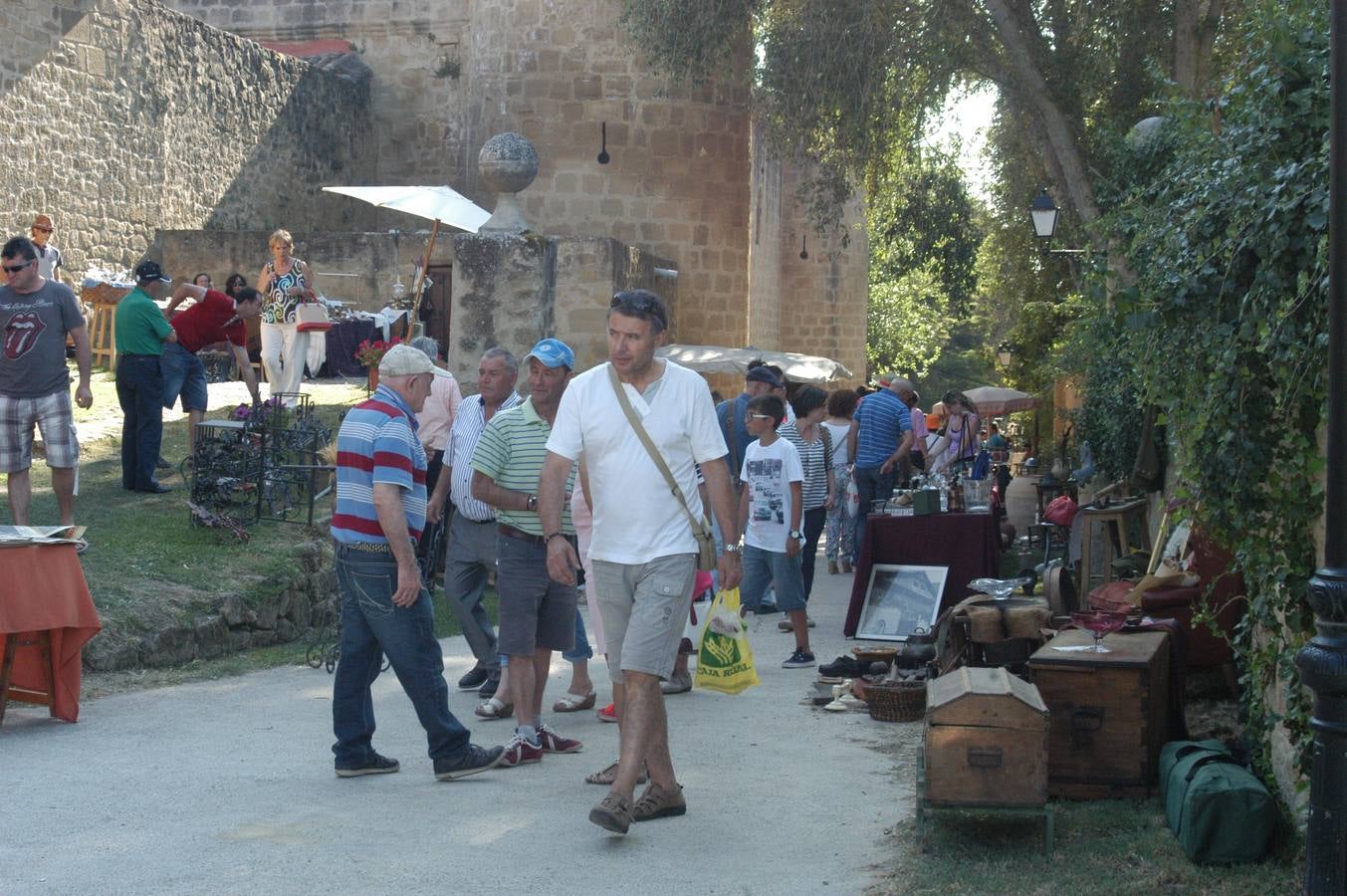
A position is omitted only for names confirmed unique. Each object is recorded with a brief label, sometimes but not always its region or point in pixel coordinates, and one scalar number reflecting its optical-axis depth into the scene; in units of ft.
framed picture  32.24
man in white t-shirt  17.56
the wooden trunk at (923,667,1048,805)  16.49
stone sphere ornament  45.57
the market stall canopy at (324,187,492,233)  43.14
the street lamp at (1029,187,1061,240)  47.77
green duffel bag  15.46
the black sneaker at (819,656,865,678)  26.53
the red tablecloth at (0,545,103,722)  21.44
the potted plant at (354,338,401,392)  46.60
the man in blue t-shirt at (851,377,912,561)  42.19
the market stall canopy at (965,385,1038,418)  84.79
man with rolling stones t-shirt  28.86
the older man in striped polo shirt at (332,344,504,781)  19.15
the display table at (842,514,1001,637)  32.89
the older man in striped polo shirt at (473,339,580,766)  21.12
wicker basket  23.93
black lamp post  12.75
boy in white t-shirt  29.76
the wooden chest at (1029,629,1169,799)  18.48
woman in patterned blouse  42.65
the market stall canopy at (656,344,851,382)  56.70
